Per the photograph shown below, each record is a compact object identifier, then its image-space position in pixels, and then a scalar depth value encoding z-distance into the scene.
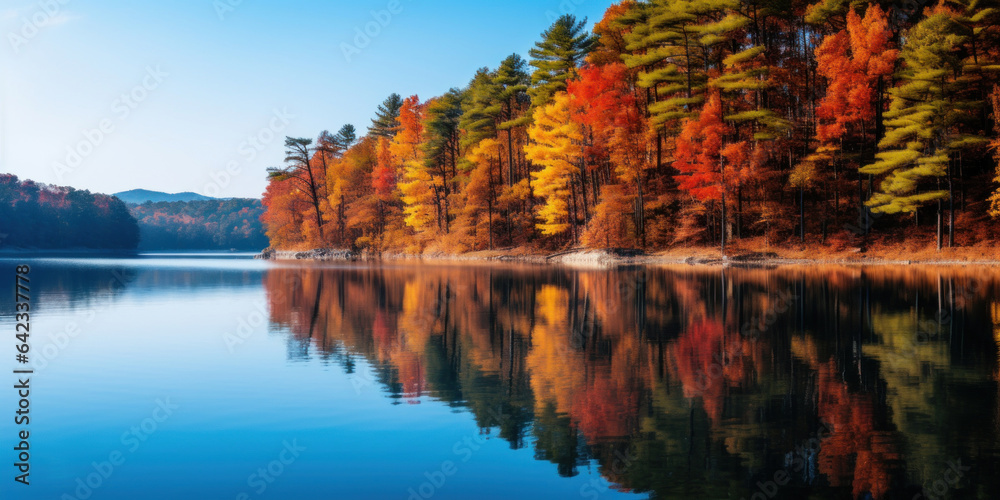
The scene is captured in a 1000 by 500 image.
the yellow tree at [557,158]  50.38
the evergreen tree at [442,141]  67.62
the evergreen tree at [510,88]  60.39
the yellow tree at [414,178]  70.38
